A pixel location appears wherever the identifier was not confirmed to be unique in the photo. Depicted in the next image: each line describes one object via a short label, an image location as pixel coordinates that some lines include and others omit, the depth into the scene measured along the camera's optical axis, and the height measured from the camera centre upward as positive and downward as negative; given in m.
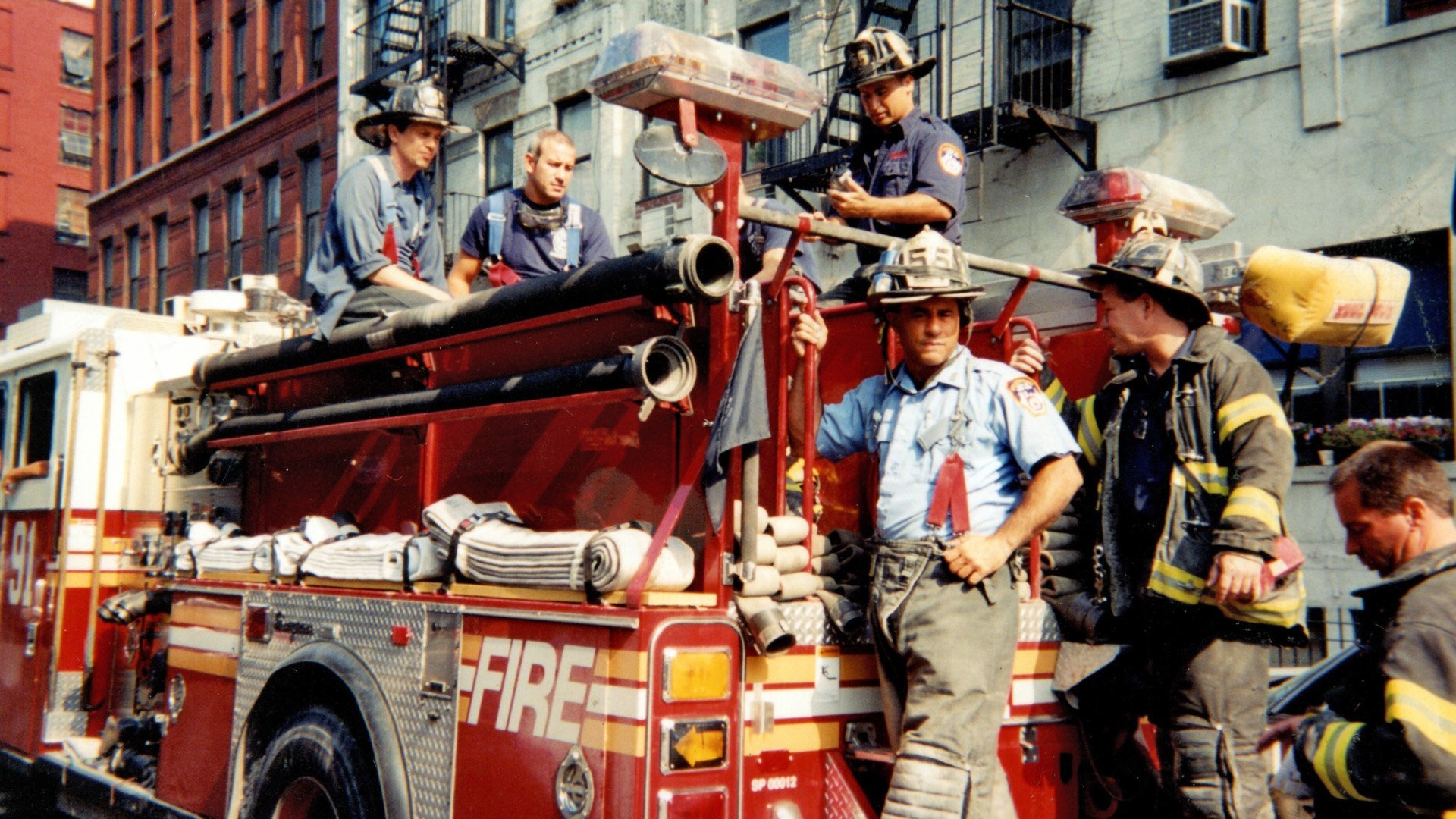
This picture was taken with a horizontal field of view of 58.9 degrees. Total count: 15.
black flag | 3.20 +0.31
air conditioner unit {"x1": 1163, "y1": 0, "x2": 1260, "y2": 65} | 11.47 +4.68
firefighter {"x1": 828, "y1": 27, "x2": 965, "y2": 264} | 4.52 +1.43
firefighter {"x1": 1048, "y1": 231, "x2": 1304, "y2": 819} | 3.43 +0.06
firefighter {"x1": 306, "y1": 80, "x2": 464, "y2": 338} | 4.95 +1.23
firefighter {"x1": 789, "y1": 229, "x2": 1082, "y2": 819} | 3.25 +0.07
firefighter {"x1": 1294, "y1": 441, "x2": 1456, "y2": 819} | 2.88 -0.26
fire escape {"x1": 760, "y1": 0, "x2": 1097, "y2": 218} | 12.91 +4.93
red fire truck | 3.23 -0.10
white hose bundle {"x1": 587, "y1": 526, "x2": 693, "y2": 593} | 3.21 -0.06
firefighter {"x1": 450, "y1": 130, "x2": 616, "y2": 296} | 5.29 +1.31
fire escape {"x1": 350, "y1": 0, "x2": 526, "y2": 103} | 20.64 +8.39
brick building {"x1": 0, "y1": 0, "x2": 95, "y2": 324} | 43.12 +12.82
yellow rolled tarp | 3.89 +0.78
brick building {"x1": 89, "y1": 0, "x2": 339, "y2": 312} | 26.08 +8.73
